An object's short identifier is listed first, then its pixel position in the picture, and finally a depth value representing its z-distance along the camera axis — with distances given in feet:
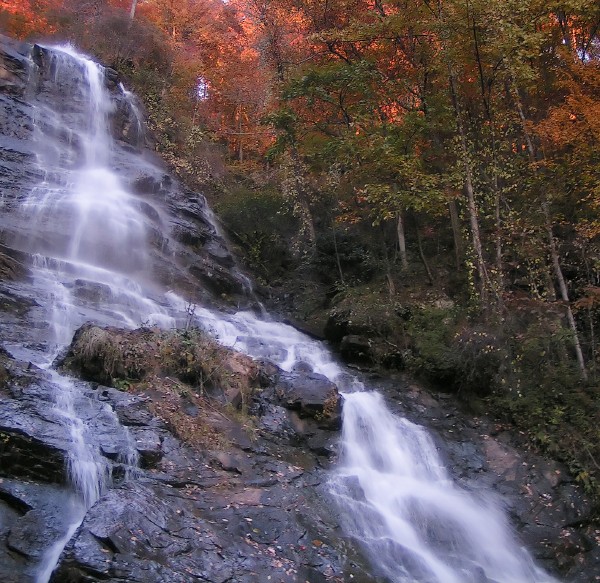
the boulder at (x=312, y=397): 31.07
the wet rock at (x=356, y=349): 41.60
